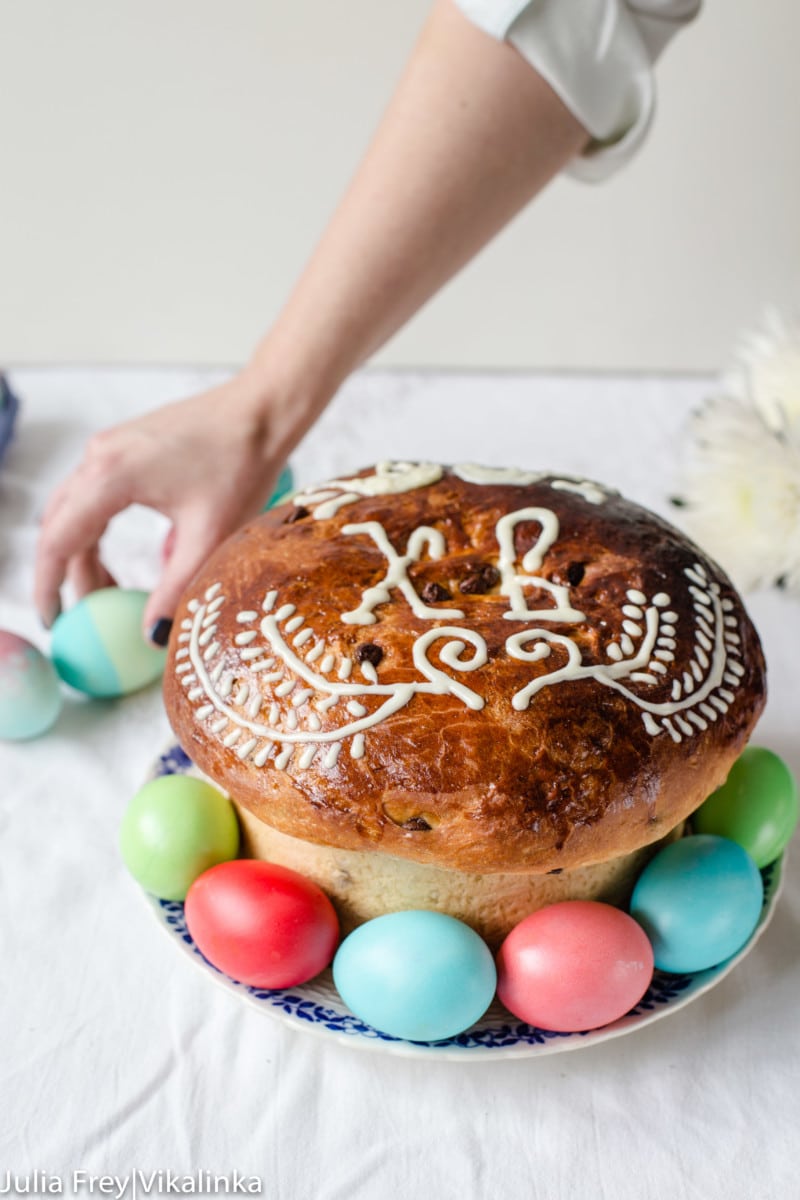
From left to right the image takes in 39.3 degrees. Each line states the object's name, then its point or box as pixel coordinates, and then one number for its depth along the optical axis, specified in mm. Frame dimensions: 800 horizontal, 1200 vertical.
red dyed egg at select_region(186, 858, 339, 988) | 883
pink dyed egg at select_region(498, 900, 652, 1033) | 852
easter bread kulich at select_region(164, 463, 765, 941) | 852
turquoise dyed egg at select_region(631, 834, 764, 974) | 911
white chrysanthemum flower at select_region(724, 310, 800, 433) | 1365
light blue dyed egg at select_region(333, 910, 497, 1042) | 837
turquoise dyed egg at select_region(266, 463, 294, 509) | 1444
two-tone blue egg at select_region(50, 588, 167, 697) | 1286
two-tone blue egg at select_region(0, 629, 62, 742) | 1231
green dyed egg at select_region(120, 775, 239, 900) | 979
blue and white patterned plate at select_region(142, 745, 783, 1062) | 862
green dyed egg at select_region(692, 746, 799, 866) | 1011
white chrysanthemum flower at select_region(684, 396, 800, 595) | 1220
